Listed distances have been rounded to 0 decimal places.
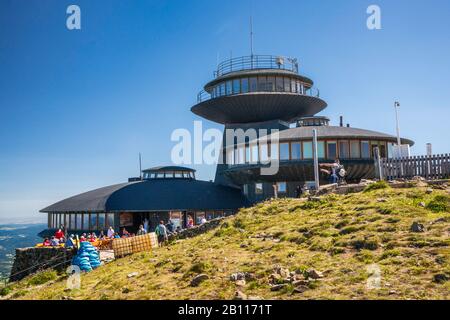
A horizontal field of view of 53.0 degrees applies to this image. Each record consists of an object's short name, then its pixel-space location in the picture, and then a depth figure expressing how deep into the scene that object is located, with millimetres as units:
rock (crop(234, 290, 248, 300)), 11077
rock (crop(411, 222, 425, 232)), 14625
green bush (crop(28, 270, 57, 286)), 26230
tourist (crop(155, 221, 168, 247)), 28141
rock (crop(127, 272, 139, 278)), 16438
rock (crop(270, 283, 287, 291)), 11734
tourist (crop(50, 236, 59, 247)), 36094
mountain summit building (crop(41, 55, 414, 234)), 38969
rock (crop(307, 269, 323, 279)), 12031
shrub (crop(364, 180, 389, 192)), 22344
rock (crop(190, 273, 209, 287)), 13284
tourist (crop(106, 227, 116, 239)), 36750
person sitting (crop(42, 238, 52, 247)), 36375
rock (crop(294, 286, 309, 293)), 11320
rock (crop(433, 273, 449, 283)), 10750
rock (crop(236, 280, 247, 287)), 12372
